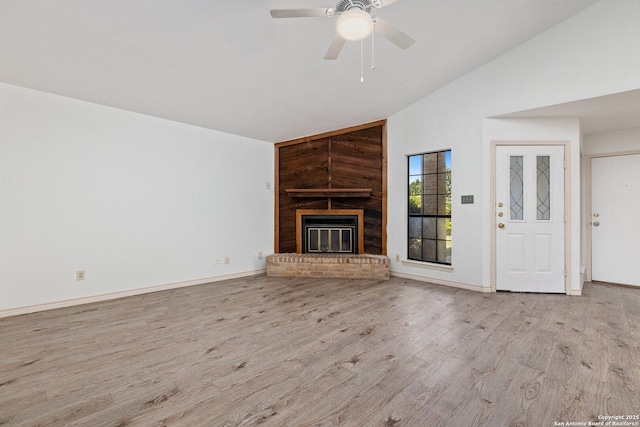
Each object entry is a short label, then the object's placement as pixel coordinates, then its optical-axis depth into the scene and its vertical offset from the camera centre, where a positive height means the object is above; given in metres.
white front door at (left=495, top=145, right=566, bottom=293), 3.74 -0.06
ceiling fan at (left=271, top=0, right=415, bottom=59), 1.85 +1.37
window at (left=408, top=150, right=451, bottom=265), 4.31 +0.10
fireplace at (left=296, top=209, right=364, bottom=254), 5.09 -0.32
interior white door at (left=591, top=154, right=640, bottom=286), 4.11 -0.09
